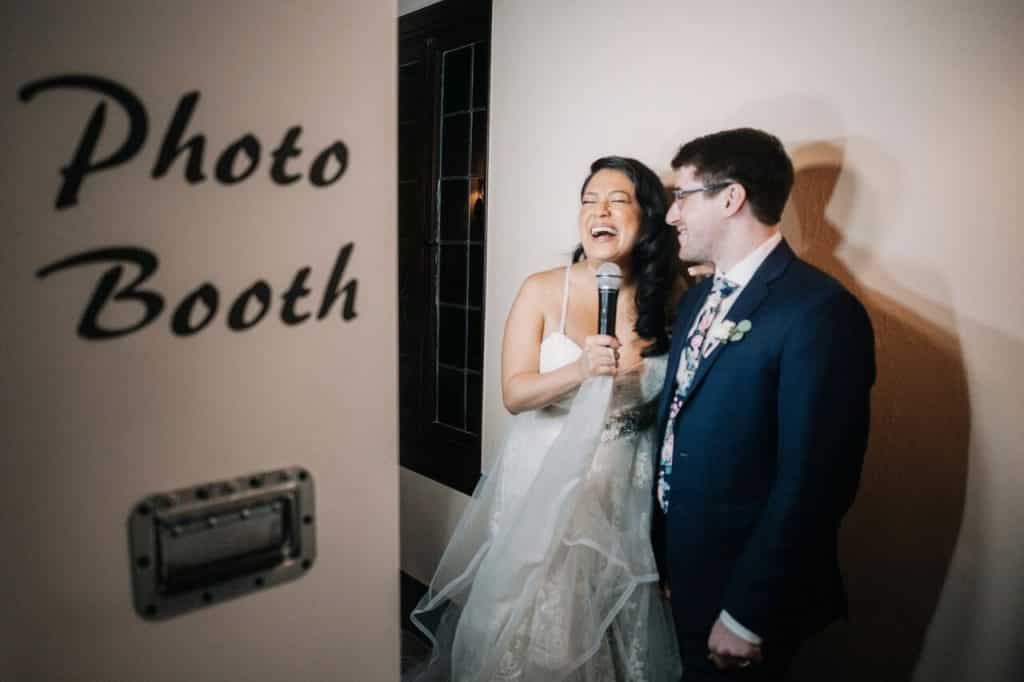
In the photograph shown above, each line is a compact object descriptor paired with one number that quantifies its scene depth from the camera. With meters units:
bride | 1.76
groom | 1.31
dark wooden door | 3.22
